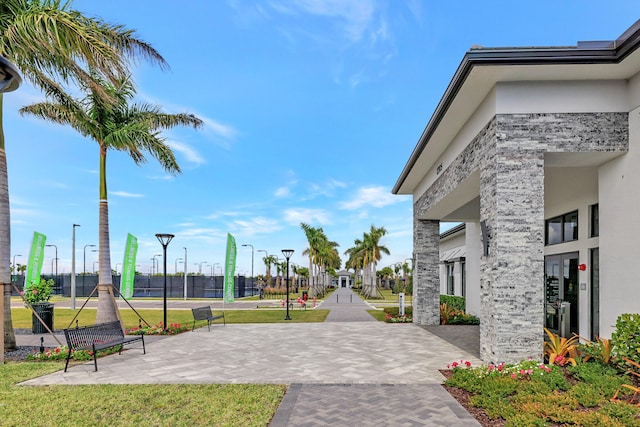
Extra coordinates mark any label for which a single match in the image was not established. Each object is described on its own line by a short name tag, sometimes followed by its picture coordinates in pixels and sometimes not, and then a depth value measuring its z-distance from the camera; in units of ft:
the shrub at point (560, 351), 24.77
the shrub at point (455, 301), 67.97
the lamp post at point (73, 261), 84.58
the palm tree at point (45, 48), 25.96
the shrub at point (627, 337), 22.02
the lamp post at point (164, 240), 48.75
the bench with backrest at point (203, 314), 47.12
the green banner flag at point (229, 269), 68.54
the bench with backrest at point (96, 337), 27.22
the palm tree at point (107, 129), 41.83
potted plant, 47.14
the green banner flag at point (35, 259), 75.15
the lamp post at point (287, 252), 69.26
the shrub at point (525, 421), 15.87
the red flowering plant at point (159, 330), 44.87
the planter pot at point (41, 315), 47.01
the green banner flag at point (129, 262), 75.77
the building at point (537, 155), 24.11
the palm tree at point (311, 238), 153.99
